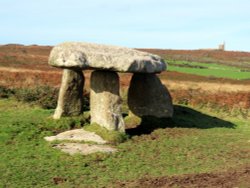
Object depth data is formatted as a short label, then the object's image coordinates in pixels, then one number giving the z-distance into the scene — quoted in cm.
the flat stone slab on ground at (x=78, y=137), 1559
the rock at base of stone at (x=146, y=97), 1983
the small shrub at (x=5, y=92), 2375
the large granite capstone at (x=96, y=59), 1587
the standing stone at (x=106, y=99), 1694
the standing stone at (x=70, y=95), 1834
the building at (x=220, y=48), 10868
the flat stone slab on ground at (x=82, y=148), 1426
